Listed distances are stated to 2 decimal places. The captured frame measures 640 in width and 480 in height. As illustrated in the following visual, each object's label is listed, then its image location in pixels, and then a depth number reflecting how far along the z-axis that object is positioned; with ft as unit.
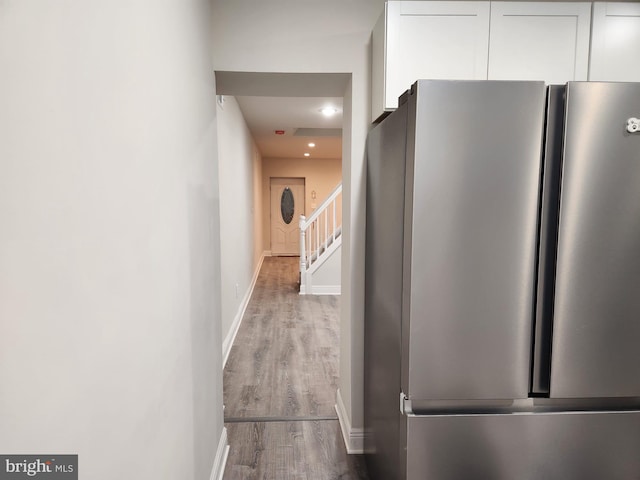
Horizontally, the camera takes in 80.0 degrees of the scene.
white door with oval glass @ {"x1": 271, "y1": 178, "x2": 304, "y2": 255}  30.99
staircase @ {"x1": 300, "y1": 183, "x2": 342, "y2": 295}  18.81
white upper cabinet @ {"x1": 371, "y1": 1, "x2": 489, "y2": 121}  5.50
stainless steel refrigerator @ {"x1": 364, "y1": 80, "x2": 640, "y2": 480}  4.06
